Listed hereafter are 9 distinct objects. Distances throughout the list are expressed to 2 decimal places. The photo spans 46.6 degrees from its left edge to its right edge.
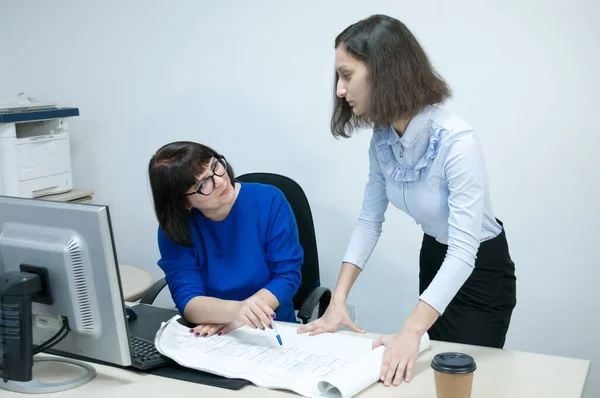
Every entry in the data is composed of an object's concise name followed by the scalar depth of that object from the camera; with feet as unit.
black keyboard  5.18
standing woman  4.99
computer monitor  4.60
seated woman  5.97
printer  8.93
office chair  7.60
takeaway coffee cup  3.87
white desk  4.60
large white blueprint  4.67
